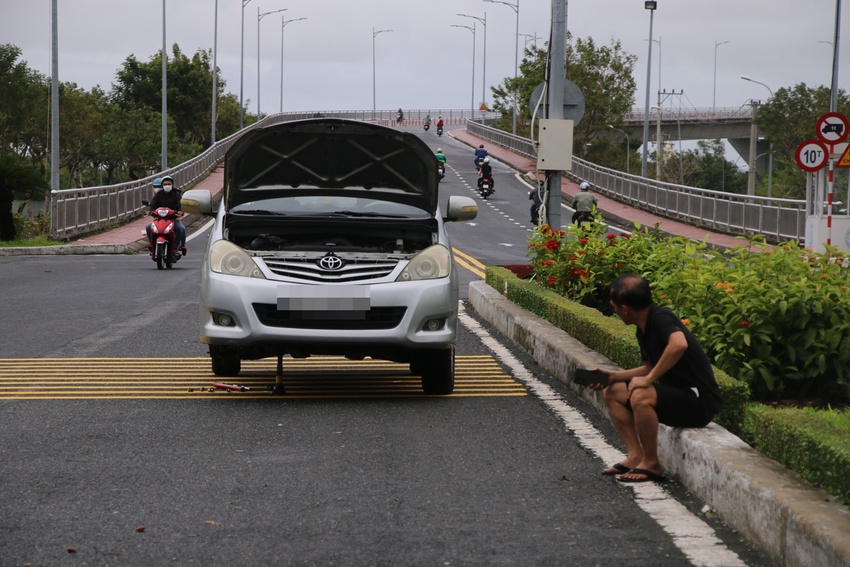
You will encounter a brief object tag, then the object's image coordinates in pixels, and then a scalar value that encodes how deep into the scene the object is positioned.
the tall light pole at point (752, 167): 76.00
